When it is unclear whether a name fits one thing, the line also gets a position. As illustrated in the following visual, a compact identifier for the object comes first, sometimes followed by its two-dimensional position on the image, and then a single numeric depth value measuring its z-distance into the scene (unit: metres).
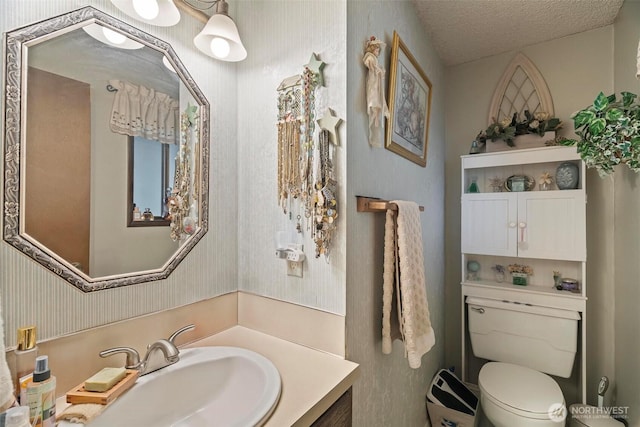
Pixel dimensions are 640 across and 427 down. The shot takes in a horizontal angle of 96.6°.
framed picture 1.22
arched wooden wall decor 1.85
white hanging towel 1.04
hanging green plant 1.13
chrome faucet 0.81
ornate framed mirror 0.70
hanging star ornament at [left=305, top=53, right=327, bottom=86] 0.97
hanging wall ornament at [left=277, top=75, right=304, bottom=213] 1.05
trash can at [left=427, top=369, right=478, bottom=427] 1.55
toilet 1.32
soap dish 0.68
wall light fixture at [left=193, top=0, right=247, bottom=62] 0.95
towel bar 1.01
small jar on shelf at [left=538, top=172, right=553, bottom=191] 1.77
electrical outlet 1.05
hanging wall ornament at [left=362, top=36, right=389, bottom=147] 1.01
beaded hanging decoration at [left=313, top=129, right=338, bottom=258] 0.91
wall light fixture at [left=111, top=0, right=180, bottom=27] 0.82
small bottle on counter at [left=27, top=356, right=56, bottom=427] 0.58
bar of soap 0.70
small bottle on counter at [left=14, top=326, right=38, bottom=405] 0.65
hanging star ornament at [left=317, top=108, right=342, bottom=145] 0.93
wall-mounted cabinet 1.59
